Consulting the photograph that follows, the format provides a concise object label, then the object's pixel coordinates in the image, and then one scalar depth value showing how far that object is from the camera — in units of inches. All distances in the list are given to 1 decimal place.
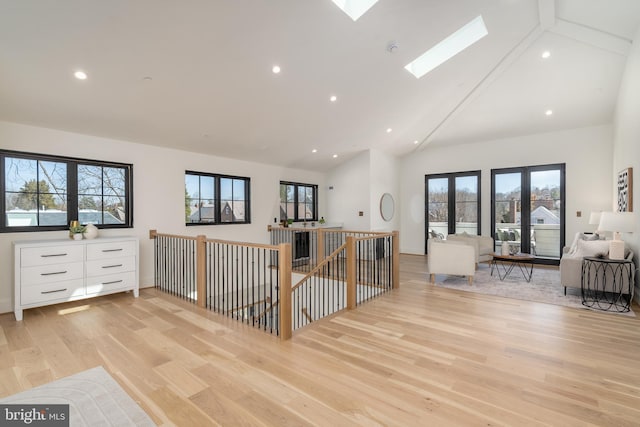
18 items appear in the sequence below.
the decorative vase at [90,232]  171.9
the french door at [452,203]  324.5
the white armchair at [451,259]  206.4
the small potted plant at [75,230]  166.2
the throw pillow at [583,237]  217.6
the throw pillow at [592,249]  170.9
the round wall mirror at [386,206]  327.6
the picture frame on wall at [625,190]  180.1
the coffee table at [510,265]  213.8
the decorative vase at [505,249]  224.5
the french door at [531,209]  281.0
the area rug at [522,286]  173.8
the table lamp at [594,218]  215.0
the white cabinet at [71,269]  144.5
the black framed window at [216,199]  235.9
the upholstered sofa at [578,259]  171.3
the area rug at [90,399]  75.5
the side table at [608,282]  158.7
